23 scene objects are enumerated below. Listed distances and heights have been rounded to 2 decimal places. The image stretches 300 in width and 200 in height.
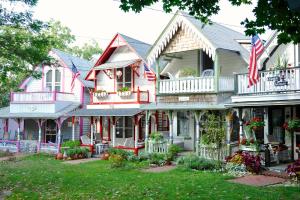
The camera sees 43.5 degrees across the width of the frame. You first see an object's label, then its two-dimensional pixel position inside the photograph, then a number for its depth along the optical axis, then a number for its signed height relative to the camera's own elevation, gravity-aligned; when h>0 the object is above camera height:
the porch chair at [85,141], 26.67 -1.58
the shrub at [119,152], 22.01 -1.98
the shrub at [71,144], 25.95 -1.74
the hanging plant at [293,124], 15.81 -0.17
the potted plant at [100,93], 26.99 +1.85
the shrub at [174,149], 20.33 -1.61
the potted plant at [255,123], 16.39 -0.15
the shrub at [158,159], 20.20 -2.16
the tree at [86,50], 61.92 +11.46
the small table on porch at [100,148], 26.17 -2.01
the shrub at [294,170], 13.83 -1.86
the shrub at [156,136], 21.86 -0.98
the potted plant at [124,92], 25.34 +1.86
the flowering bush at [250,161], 15.92 -1.79
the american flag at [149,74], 23.71 +2.85
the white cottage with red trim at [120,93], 25.17 +1.83
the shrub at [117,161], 19.19 -2.16
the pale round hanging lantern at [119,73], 26.83 +3.29
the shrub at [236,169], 16.08 -2.18
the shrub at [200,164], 17.53 -2.08
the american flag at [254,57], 16.15 +2.69
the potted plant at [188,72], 22.14 +2.81
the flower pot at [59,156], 24.88 -2.46
